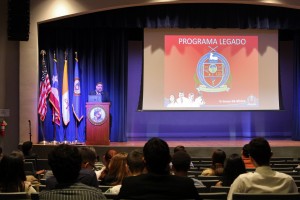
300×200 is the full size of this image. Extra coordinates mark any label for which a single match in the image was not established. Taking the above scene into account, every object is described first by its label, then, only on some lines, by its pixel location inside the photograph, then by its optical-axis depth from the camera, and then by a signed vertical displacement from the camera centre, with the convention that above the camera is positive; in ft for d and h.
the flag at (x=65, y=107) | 38.09 +0.09
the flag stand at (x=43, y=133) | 36.26 -1.96
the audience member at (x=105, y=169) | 15.58 -1.97
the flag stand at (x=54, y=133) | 38.12 -1.95
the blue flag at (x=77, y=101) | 38.32 +0.56
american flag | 36.47 +1.22
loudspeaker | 35.17 +6.36
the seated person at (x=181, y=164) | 10.72 -1.24
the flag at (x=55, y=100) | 37.40 +0.63
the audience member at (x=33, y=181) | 13.60 -2.16
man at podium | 36.81 +1.09
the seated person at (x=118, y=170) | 13.58 -1.74
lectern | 35.73 -0.88
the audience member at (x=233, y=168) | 12.88 -1.61
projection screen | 38.99 +3.16
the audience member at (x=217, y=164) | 17.46 -2.07
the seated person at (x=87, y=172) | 11.00 -1.66
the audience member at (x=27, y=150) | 23.61 -2.05
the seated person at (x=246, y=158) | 19.96 -2.11
